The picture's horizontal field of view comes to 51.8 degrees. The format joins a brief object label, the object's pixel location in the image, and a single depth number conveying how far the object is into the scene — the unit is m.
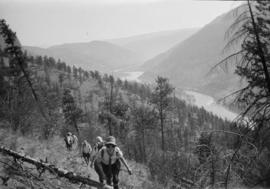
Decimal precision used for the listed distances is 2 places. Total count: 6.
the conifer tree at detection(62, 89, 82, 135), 36.78
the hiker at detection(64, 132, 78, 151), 15.82
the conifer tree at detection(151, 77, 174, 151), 34.16
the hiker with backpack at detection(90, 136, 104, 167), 8.90
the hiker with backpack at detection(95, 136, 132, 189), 6.90
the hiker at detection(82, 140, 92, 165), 13.32
